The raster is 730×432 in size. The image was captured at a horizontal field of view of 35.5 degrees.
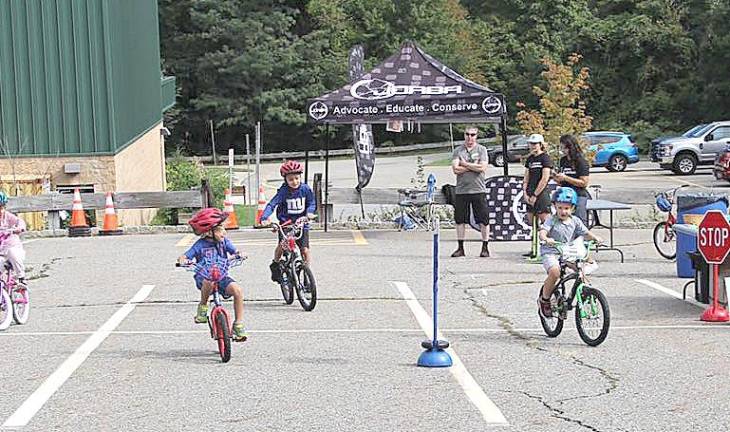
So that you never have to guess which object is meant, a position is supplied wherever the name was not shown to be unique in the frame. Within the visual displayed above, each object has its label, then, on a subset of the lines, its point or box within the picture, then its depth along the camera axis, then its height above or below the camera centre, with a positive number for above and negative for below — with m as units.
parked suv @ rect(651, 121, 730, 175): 41.16 +0.22
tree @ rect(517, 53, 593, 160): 31.53 +1.28
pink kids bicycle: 11.18 -1.21
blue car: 45.34 +0.19
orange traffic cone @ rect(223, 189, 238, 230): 21.59 -0.89
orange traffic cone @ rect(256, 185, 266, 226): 22.31 -0.74
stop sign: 11.12 -0.81
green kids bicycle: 9.75 -1.24
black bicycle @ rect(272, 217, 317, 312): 12.05 -1.05
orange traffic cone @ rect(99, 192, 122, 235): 21.45 -0.97
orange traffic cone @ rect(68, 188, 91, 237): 21.34 -0.95
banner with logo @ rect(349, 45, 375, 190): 22.84 +0.25
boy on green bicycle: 10.09 -0.65
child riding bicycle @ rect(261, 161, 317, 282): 12.18 -0.38
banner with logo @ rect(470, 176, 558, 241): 18.78 -0.91
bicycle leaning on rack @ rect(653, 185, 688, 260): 16.21 -1.19
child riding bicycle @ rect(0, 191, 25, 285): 11.23 -0.69
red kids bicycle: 9.23 -1.13
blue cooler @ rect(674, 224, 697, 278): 12.71 -1.05
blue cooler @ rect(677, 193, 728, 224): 13.52 -0.59
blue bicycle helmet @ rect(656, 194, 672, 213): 17.04 -0.74
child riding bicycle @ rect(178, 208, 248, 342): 9.48 -0.72
